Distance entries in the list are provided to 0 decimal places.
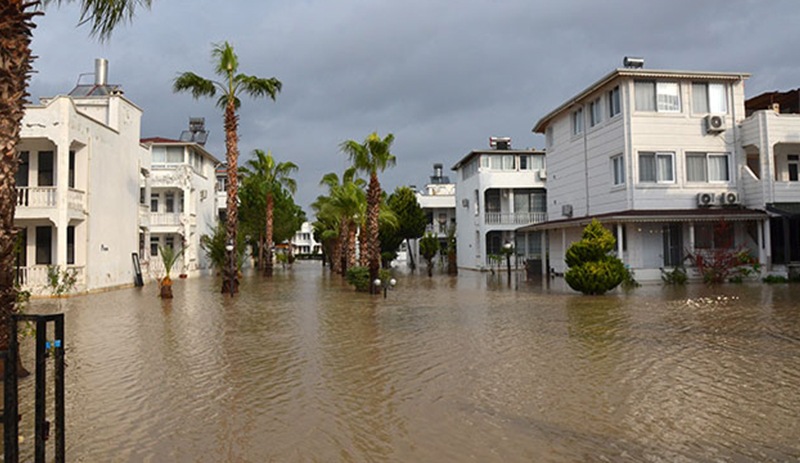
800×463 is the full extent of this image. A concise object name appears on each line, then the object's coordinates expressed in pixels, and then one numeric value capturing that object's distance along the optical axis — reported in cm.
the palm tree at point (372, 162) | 2297
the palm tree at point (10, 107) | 708
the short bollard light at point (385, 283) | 2053
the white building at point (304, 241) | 12262
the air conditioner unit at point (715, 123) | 2498
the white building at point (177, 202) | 3659
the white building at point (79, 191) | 2138
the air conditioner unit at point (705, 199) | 2498
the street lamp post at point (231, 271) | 2169
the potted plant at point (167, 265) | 2009
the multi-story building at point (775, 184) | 2436
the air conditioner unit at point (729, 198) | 2502
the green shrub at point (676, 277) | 2358
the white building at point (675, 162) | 2494
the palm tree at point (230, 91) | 2222
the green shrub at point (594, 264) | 1912
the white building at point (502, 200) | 4119
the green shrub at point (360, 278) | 2298
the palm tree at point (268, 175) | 4169
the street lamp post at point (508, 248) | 3054
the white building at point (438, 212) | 5666
